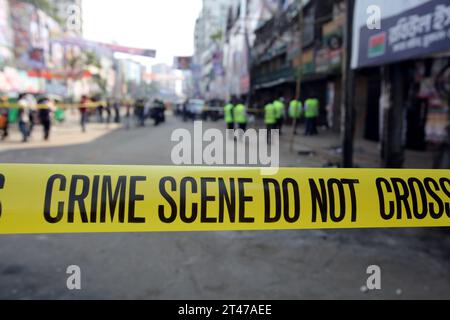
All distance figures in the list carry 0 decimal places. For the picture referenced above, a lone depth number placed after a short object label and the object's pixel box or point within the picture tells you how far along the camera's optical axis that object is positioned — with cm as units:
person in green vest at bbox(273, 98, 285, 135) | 1565
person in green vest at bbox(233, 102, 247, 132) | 1603
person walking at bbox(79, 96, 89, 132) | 1817
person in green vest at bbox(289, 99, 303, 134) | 1720
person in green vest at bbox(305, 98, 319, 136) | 1684
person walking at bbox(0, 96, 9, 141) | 1448
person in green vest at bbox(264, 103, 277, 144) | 1538
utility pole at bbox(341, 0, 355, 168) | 812
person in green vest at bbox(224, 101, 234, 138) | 1686
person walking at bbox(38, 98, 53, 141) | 1437
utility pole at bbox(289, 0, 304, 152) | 1016
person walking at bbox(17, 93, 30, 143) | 1349
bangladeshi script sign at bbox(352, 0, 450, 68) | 666
